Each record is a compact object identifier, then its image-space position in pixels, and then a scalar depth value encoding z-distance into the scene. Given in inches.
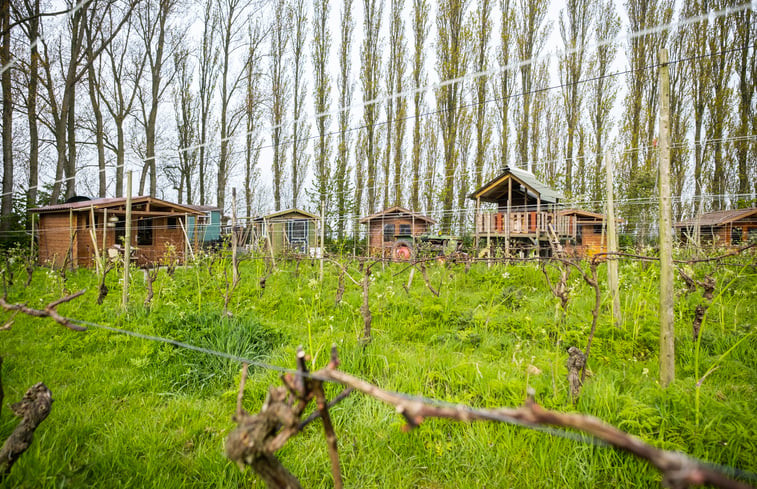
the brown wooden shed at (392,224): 727.1
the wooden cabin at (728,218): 636.0
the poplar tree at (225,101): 911.7
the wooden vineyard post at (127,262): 220.7
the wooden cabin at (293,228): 767.1
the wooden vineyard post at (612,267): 169.3
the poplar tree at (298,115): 917.8
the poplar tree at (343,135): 794.8
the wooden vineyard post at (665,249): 103.7
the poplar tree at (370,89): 856.3
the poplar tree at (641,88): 733.3
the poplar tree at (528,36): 789.2
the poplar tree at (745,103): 587.8
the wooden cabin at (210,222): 816.3
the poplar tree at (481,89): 783.7
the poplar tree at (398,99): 843.4
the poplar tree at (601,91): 773.3
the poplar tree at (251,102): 920.3
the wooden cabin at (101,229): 499.8
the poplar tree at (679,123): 696.4
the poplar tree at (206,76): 924.6
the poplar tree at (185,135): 935.0
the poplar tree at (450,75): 778.2
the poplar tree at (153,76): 768.3
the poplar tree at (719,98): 630.5
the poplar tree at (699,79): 665.3
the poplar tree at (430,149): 821.2
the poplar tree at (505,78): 792.3
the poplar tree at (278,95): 924.6
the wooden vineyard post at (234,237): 238.5
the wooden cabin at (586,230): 774.5
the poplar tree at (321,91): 863.7
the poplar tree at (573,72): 797.9
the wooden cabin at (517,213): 520.4
